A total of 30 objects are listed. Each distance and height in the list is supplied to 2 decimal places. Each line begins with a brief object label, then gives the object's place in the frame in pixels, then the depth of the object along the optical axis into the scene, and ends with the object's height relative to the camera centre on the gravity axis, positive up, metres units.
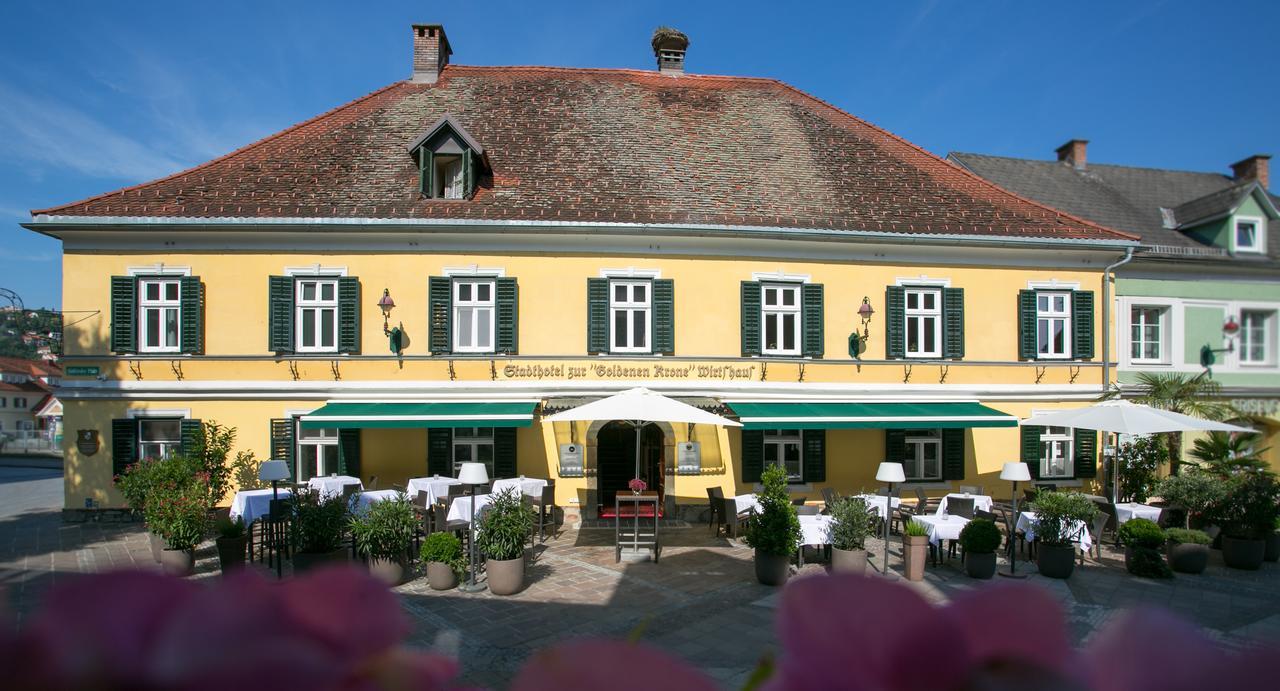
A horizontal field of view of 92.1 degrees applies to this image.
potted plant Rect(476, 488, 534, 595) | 8.30 -2.64
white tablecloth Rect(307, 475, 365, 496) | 11.73 -2.58
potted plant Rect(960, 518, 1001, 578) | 9.01 -2.92
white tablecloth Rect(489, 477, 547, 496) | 12.00 -2.69
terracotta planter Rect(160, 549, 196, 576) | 8.80 -2.99
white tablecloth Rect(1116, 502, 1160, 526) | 11.27 -3.04
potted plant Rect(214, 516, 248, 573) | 8.61 -2.68
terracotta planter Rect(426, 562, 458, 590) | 8.45 -3.11
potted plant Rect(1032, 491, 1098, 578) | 9.25 -2.80
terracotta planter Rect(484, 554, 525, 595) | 8.27 -3.05
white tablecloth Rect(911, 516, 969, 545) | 9.83 -2.90
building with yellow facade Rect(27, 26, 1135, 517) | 12.71 +0.68
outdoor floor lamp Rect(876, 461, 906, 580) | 9.07 -1.87
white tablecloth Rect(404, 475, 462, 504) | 11.99 -2.71
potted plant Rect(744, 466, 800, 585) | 8.78 -2.61
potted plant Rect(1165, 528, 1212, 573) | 9.52 -3.17
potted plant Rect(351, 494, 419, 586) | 8.45 -2.55
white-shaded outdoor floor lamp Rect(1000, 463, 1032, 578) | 10.45 -2.20
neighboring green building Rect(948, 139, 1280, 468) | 16.06 +1.45
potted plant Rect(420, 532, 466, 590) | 8.45 -2.91
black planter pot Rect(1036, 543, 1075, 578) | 9.23 -3.21
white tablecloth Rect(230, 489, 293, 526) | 10.82 -2.75
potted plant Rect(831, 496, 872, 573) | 8.70 -2.60
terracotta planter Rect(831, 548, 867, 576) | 8.40 -2.91
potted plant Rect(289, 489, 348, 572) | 8.10 -2.41
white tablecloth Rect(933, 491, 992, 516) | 11.77 -2.97
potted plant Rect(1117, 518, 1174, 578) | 9.38 -3.11
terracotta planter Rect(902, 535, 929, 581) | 8.95 -3.00
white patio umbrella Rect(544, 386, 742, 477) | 10.52 -1.09
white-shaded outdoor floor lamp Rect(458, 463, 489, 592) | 8.21 -2.11
